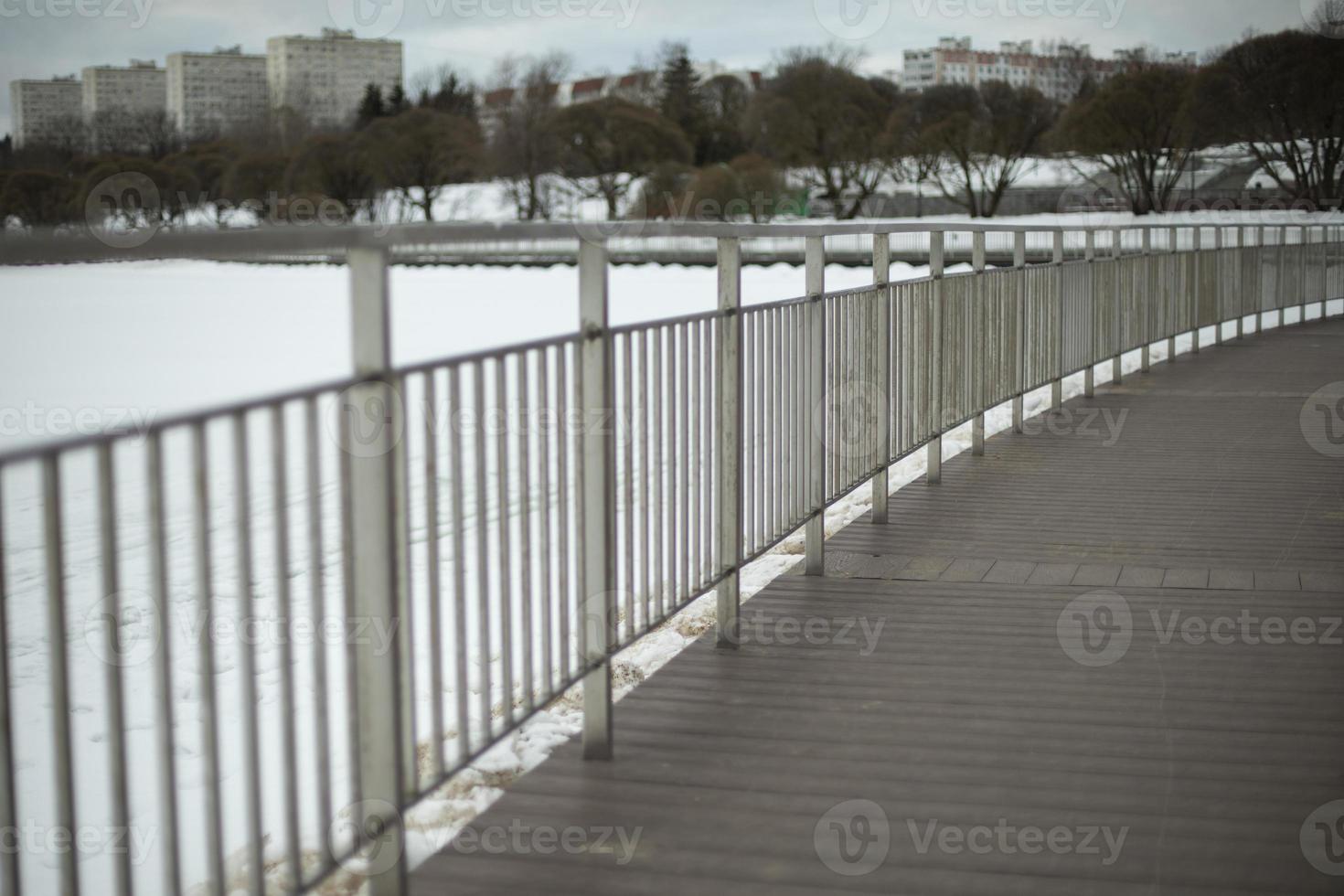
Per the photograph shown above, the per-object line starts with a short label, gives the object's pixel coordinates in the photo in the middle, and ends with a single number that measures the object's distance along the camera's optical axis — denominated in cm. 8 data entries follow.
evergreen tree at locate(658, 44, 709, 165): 10979
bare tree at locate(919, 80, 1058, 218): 8394
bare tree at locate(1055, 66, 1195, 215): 7619
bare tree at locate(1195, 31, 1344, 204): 6581
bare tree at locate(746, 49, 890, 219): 9000
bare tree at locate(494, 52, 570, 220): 8969
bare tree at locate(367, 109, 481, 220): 9000
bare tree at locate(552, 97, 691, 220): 9138
